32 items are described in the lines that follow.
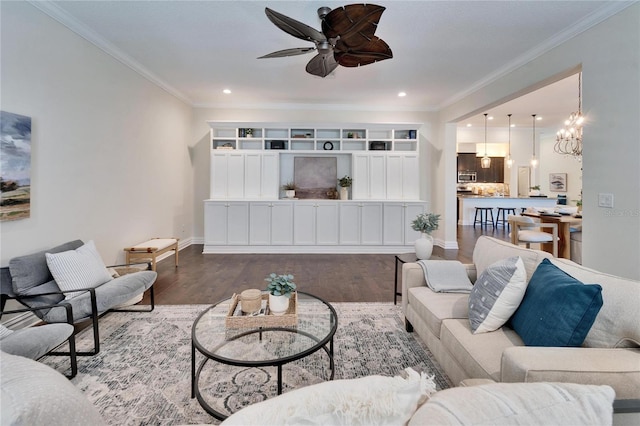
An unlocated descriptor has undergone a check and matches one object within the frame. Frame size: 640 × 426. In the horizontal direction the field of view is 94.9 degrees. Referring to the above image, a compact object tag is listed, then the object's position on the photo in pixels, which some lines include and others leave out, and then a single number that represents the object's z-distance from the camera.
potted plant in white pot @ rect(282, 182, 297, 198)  6.14
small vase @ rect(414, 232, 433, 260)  2.83
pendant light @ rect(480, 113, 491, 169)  8.95
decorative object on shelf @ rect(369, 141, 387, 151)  6.20
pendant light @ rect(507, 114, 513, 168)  9.09
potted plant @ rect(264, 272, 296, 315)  1.90
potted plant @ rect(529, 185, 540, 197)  9.62
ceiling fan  2.17
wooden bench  3.94
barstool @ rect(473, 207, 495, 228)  8.93
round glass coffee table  1.54
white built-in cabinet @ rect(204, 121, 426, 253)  5.73
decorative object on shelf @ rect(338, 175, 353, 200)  6.12
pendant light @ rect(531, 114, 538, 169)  8.24
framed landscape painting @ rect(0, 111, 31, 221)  2.42
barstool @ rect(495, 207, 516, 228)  8.94
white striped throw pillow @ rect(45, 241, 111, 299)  2.41
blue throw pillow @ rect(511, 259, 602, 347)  1.24
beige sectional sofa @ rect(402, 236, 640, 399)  1.04
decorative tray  1.81
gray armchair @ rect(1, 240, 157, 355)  2.19
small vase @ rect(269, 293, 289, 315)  1.90
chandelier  4.83
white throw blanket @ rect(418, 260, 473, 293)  2.29
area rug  1.71
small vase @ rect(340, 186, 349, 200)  6.12
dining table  4.41
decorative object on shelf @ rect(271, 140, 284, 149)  6.11
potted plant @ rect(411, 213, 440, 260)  2.83
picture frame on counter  9.60
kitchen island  8.67
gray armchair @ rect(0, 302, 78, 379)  1.65
